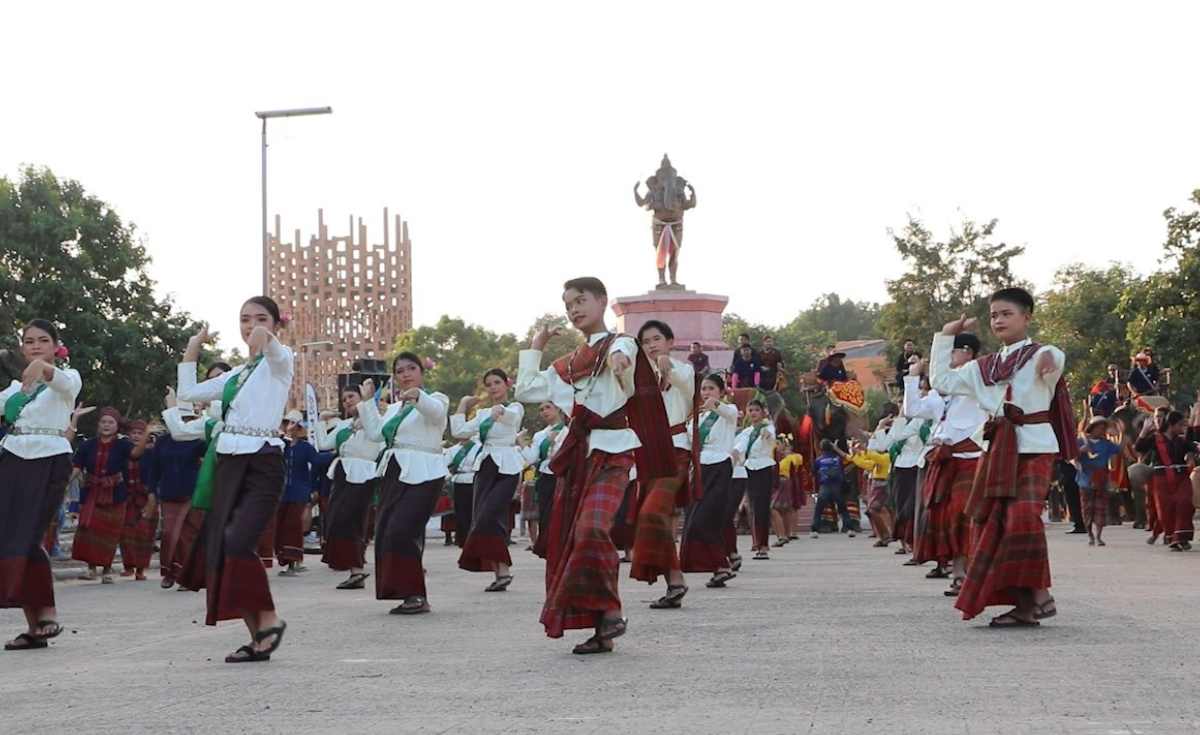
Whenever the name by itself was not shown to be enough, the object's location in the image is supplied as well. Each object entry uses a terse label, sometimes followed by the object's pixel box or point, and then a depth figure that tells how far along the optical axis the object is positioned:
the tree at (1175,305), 31.33
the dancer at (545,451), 21.12
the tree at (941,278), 62.09
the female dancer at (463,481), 20.33
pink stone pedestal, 44.53
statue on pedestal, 46.28
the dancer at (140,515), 19.28
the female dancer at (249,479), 9.51
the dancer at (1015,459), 10.45
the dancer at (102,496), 18.80
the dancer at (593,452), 9.52
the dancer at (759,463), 20.59
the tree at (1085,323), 58.97
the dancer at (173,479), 18.38
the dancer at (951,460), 13.97
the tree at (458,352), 76.56
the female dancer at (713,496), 15.18
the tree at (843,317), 133.75
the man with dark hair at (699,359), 36.83
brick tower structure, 67.62
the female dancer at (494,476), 15.79
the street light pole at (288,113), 31.64
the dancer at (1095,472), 23.98
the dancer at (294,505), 20.12
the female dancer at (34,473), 10.74
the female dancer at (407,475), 13.01
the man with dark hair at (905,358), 25.27
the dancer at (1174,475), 21.80
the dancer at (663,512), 12.46
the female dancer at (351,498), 17.03
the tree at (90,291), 37.16
